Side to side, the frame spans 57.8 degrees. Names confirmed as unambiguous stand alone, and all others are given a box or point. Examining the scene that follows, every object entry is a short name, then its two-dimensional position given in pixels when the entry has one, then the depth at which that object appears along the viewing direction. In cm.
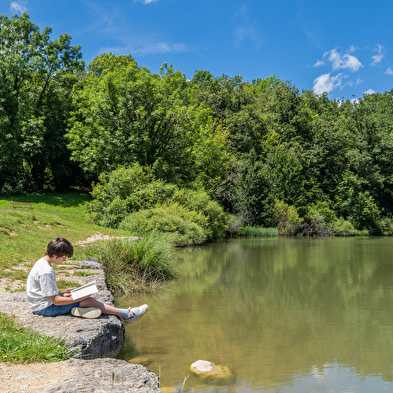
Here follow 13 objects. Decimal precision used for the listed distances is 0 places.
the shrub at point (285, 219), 3656
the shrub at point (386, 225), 4334
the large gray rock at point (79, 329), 472
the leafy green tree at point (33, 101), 2934
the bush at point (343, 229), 3959
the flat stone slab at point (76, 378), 346
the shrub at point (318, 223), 3881
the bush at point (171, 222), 2044
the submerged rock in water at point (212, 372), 523
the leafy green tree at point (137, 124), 2750
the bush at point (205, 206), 2503
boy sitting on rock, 513
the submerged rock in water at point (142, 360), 568
